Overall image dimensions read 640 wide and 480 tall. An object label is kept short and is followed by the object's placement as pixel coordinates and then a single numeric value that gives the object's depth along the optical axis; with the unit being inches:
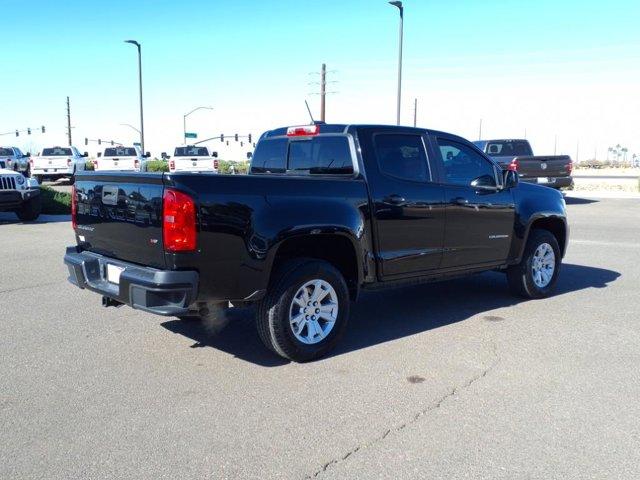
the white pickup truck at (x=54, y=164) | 1080.2
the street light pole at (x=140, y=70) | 1416.7
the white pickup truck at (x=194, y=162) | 1034.1
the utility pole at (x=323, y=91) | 1470.2
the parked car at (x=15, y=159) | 1184.0
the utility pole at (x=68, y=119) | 3184.1
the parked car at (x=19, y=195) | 523.8
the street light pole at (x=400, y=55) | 985.4
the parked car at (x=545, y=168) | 757.3
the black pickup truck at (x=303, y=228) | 165.9
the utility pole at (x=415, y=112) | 2287.2
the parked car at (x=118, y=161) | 1059.3
